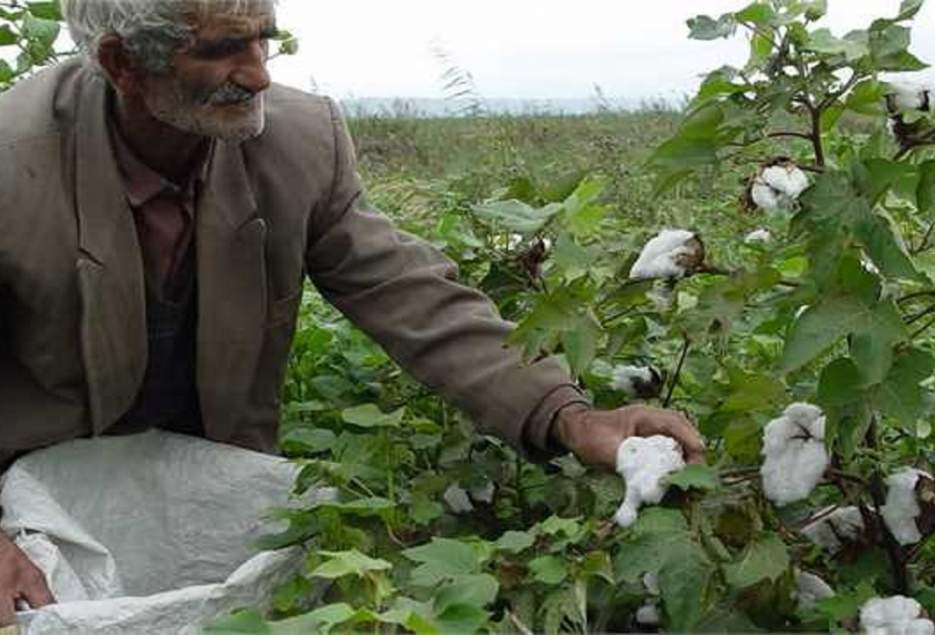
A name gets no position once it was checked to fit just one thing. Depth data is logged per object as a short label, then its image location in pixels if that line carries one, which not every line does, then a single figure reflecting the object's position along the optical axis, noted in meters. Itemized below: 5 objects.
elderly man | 2.35
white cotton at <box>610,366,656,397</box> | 2.31
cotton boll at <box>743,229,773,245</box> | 2.34
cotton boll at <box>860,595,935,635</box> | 1.77
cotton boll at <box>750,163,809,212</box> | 1.85
